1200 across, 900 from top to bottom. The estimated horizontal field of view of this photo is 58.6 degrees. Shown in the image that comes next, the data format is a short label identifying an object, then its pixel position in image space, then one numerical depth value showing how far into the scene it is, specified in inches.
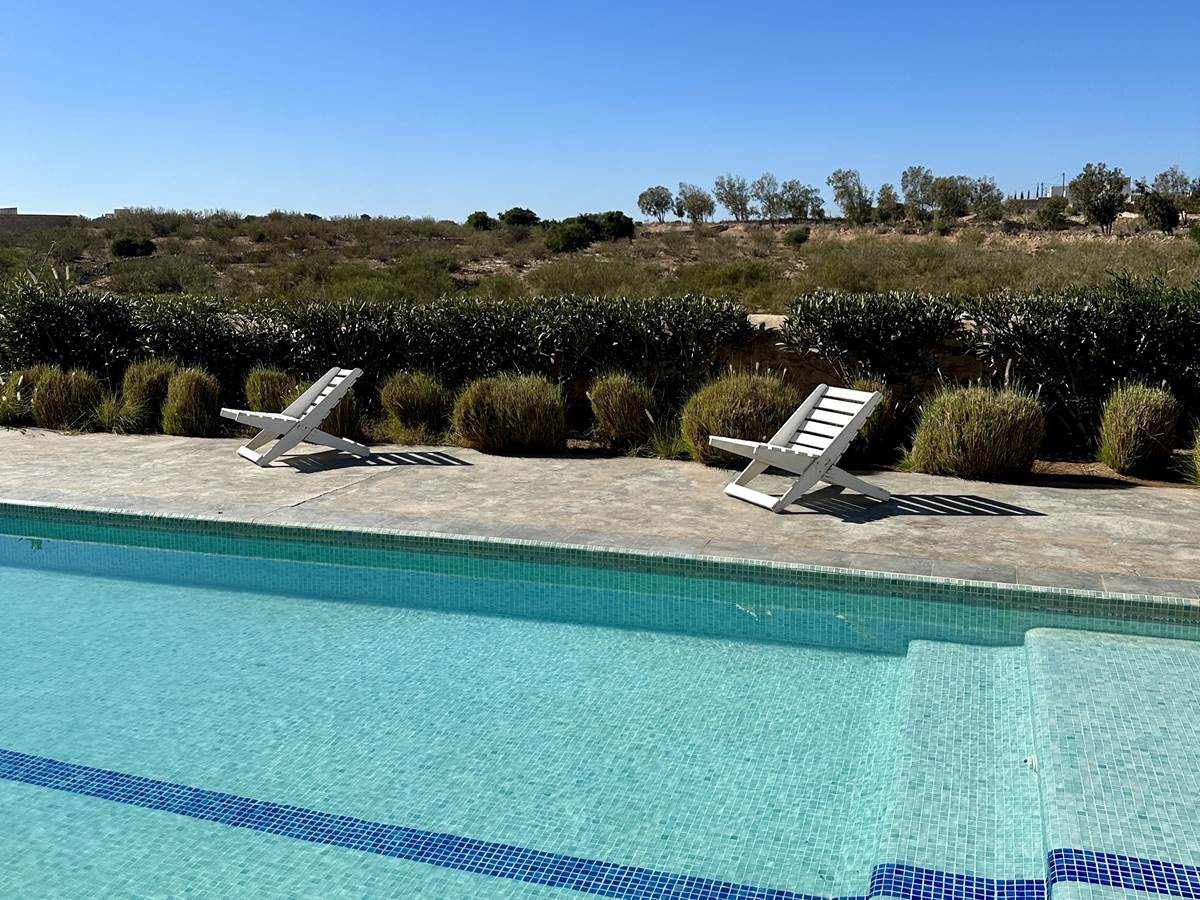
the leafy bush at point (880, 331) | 339.6
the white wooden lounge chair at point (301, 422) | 330.0
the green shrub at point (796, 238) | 1200.8
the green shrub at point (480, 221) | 1502.2
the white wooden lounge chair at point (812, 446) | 258.4
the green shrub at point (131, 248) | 1186.0
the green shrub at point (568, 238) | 1153.4
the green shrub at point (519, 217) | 1534.4
